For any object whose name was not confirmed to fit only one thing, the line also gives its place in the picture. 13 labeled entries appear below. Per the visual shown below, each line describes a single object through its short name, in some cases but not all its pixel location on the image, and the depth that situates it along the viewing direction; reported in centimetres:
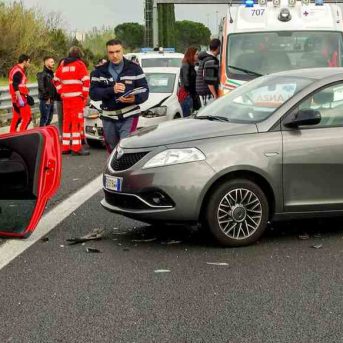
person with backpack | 1266
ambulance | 1126
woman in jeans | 1412
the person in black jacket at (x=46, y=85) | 1524
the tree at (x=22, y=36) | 3753
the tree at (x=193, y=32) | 12712
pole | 4634
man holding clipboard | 841
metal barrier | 1784
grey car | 601
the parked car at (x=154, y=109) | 1342
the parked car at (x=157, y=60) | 2052
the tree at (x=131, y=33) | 11106
